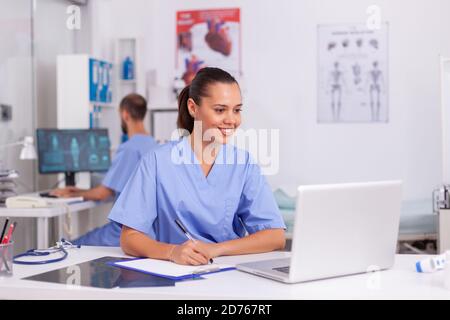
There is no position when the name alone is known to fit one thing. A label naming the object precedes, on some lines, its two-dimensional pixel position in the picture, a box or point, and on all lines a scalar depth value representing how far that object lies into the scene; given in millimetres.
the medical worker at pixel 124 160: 3375
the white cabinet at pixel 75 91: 4188
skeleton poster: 4582
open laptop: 1394
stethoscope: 1702
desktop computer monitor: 3910
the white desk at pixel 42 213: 3289
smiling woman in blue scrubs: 1907
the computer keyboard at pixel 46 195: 3706
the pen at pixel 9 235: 1563
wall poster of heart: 4836
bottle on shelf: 4727
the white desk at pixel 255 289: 1349
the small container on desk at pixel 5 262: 1526
